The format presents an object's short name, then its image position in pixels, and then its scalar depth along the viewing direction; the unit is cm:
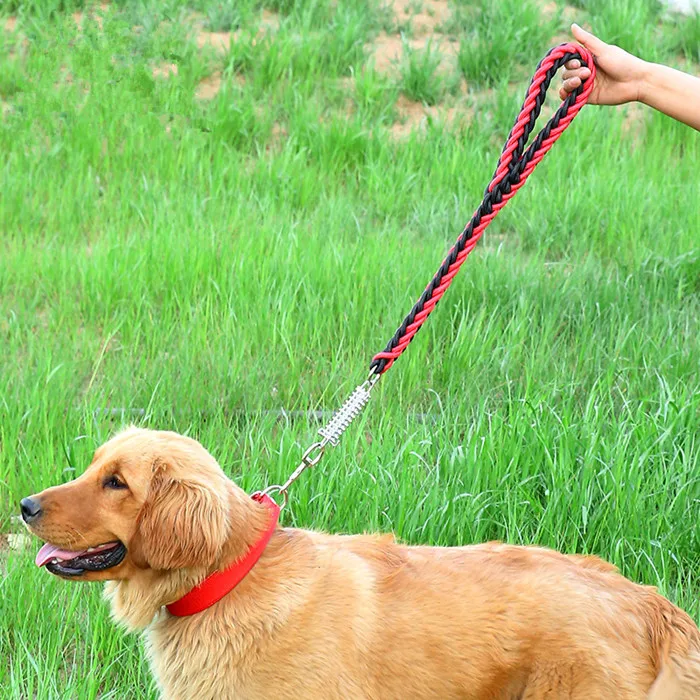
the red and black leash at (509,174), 305
